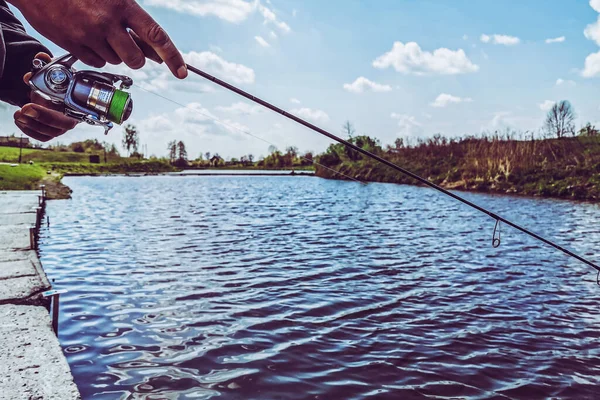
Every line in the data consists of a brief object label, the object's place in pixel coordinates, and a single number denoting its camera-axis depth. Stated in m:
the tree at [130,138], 117.85
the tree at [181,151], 133.88
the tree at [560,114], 47.56
